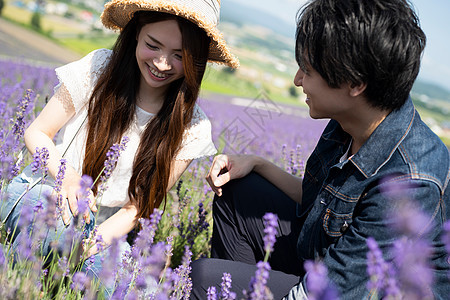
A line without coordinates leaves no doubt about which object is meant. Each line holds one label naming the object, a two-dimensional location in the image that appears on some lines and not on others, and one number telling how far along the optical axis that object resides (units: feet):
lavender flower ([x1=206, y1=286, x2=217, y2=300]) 4.65
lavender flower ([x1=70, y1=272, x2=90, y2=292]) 4.01
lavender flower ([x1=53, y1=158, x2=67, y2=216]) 4.45
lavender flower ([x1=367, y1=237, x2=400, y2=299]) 2.54
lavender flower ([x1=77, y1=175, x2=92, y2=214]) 3.86
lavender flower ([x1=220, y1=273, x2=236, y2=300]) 4.65
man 4.47
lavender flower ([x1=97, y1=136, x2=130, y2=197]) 4.73
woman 6.48
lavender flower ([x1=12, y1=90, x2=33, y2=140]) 6.74
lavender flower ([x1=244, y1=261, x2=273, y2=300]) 3.23
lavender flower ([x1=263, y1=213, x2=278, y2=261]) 3.22
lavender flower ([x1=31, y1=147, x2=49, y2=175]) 4.55
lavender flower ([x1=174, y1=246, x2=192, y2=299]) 4.87
